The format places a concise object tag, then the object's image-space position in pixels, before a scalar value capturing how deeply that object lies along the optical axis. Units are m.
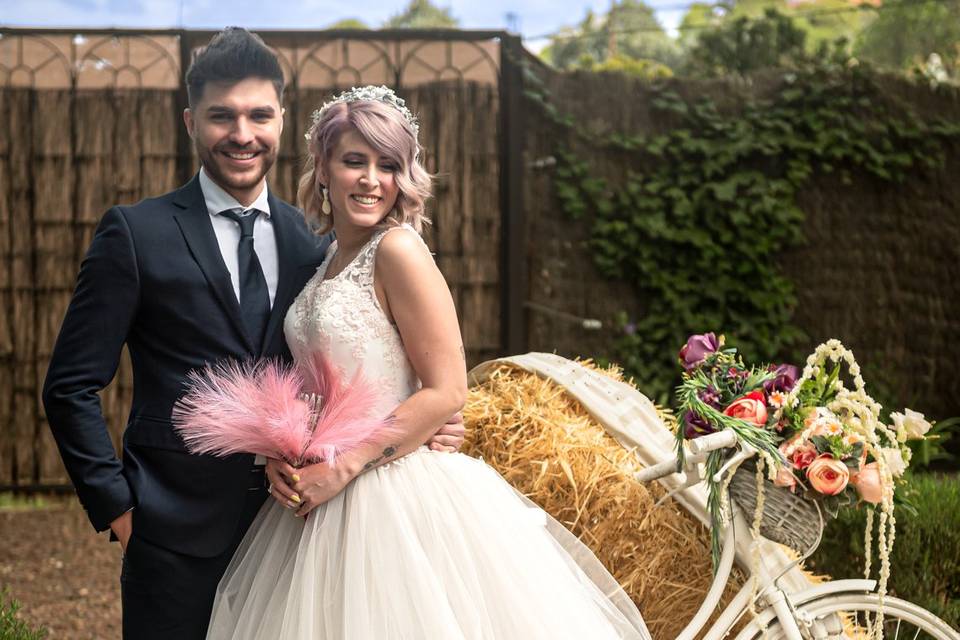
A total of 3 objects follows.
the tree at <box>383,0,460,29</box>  26.14
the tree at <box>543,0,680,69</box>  20.92
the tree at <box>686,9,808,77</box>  9.90
